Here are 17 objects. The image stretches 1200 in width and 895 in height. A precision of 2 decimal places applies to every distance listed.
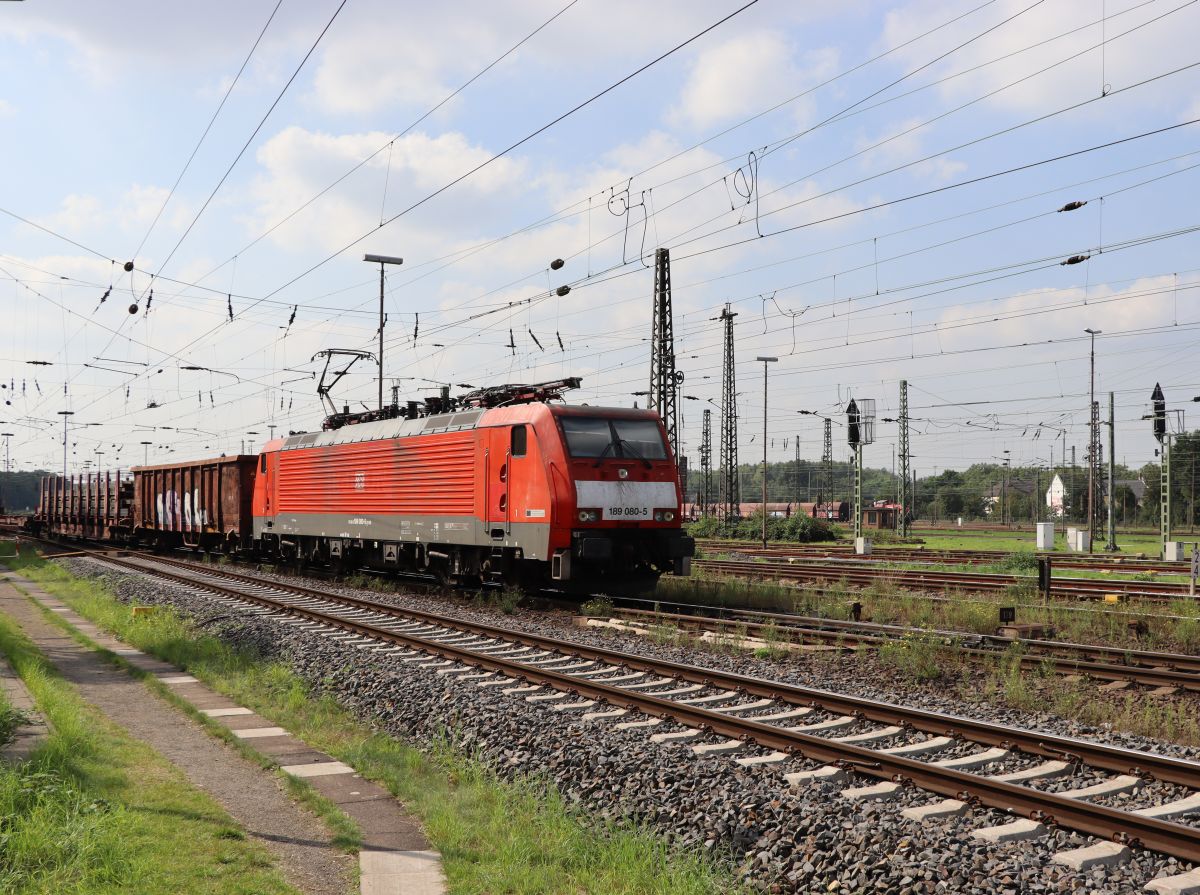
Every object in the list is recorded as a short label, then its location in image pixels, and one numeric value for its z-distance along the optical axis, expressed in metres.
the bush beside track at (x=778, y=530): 48.09
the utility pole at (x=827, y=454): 76.61
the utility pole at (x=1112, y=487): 37.81
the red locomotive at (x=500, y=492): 17.06
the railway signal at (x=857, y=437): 37.09
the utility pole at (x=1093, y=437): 44.14
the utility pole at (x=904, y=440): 49.68
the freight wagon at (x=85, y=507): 42.41
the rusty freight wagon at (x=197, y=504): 30.69
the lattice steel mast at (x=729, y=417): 38.91
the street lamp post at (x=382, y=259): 34.25
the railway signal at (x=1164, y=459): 30.83
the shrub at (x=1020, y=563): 25.77
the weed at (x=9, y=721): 7.67
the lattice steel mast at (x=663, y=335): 27.69
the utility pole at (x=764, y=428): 37.53
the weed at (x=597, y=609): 17.08
